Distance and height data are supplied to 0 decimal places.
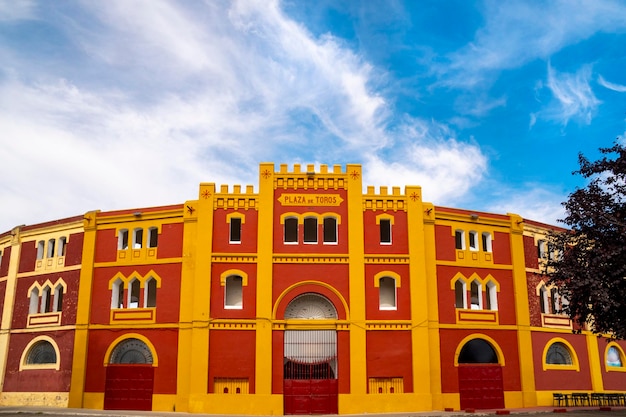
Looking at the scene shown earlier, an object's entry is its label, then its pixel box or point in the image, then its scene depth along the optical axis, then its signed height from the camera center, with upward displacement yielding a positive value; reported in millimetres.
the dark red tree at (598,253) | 25828 +5276
